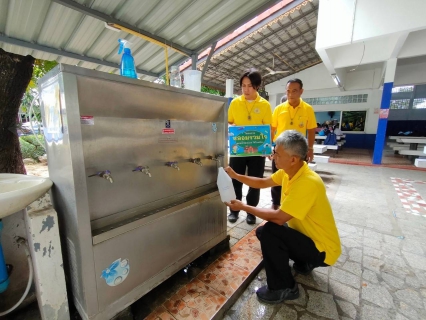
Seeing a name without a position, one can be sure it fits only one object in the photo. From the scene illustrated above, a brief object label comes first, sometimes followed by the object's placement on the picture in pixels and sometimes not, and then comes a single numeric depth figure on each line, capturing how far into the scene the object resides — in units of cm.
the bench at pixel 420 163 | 539
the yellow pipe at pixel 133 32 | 219
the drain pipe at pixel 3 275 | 111
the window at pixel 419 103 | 1177
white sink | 81
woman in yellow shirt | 204
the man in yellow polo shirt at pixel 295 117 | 227
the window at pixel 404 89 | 1190
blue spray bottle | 122
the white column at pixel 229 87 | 747
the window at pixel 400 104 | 1223
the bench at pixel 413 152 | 631
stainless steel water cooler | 94
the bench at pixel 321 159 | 522
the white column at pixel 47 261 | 98
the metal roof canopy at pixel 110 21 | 204
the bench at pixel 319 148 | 542
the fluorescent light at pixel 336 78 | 754
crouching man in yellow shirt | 125
